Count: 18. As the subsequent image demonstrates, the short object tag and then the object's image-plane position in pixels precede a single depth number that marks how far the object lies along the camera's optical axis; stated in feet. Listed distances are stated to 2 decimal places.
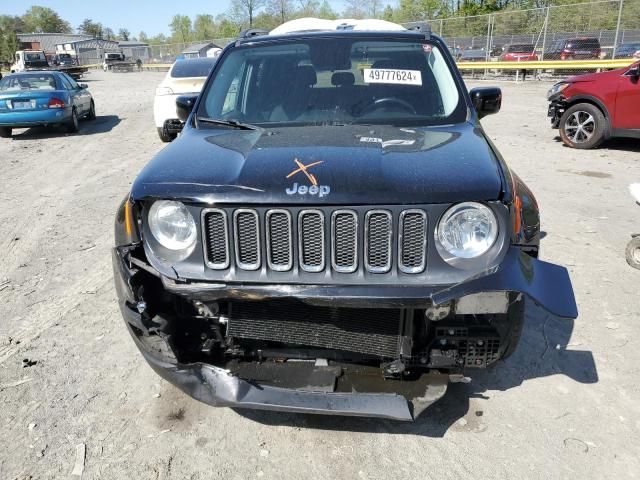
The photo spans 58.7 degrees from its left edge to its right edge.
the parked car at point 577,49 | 77.82
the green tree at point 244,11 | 216.54
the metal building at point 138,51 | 211.41
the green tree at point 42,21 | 363.56
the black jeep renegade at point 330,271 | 8.01
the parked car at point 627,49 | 73.41
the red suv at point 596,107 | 30.76
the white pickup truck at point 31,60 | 115.75
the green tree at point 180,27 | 315.78
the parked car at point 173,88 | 36.27
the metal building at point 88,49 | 213.05
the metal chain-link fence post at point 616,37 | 73.19
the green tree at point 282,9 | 205.77
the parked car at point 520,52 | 87.76
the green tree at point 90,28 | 368.07
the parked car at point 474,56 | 96.77
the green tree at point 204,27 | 284.24
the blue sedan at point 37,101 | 40.34
